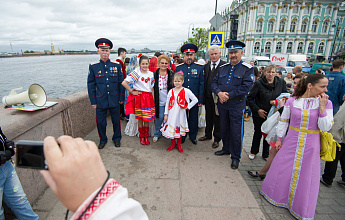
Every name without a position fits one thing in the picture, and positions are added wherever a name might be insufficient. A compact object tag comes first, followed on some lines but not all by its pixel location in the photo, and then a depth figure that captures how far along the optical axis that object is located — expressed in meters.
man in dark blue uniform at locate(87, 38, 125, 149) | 3.98
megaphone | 2.47
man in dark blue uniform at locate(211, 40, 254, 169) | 3.43
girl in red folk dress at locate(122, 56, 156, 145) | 4.18
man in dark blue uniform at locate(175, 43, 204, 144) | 4.31
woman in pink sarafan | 2.29
